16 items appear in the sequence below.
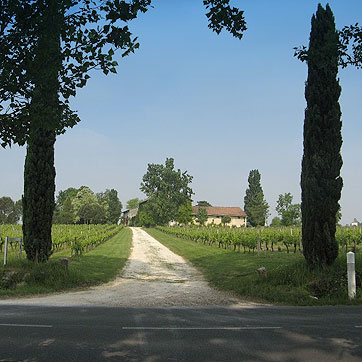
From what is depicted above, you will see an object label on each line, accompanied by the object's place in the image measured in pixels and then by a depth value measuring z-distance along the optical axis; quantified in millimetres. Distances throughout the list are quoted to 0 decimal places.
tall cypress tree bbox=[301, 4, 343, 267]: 11969
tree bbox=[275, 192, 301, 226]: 72562
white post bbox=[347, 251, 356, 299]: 9266
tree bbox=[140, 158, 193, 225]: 87875
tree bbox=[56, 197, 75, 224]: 95125
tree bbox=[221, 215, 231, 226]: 101162
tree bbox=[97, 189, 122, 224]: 118325
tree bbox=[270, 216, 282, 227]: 94938
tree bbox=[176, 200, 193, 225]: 86375
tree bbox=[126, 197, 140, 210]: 171875
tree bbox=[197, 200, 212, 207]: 137412
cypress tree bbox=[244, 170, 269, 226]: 90375
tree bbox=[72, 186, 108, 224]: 93875
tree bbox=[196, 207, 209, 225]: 95000
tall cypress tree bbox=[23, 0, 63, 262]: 14109
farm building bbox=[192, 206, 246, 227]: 110250
